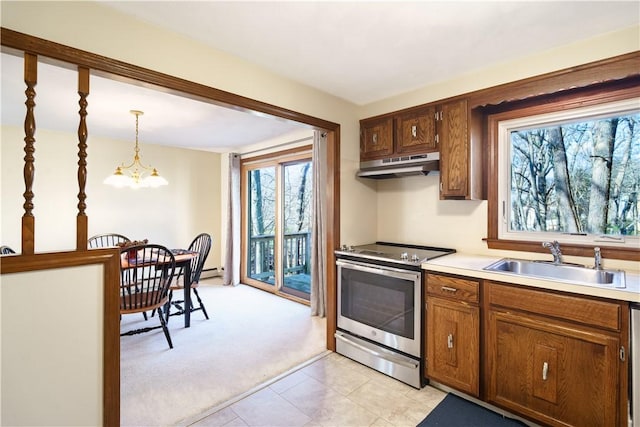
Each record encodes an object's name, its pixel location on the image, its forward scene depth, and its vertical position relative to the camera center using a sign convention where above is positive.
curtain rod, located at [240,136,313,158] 4.21 +1.08
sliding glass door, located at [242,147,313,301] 4.55 -0.08
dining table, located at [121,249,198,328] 3.37 -0.68
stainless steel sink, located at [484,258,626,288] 1.93 -0.40
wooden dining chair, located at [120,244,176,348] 2.80 -0.73
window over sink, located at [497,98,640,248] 2.06 +0.29
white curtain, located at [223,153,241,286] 5.30 -0.29
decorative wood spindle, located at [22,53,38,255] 1.43 +0.31
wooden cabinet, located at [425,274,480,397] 2.07 -0.86
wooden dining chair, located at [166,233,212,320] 3.45 -0.75
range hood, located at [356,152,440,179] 2.62 +0.45
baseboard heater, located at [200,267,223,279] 5.74 -1.11
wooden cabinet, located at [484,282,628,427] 1.59 -0.84
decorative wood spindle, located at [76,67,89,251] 1.57 +0.29
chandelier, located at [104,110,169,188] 3.32 +0.41
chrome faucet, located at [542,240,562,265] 2.18 -0.28
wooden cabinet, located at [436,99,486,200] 2.44 +0.52
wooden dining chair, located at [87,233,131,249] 4.32 -0.37
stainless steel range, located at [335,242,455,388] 2.35 -0.79
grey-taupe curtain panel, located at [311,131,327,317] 3.78 -0.36
